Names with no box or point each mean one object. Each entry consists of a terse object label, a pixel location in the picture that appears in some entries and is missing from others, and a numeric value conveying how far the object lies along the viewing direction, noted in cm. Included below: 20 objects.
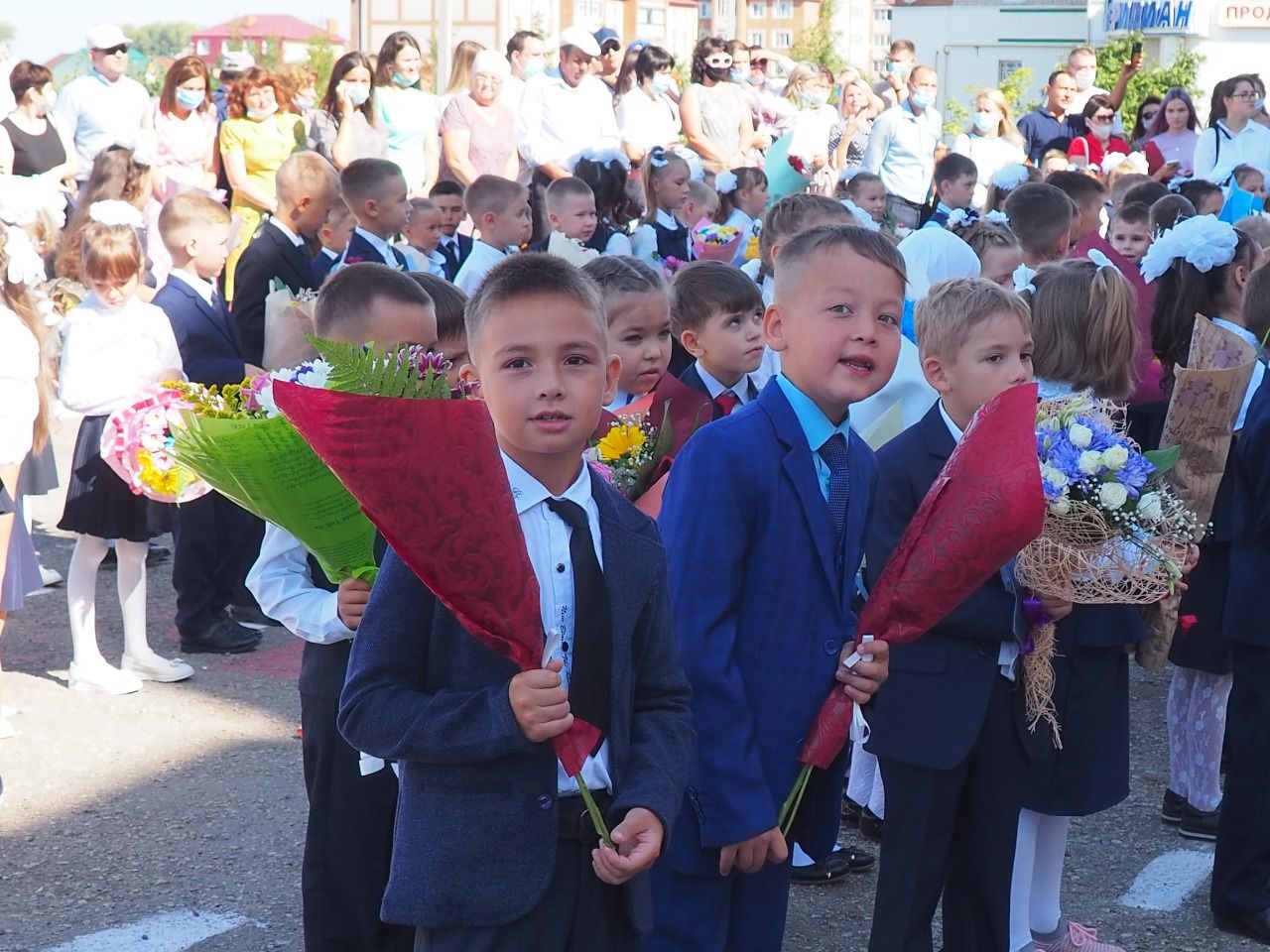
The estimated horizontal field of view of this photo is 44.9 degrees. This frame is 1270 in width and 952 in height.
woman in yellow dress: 1107
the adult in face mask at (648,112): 1285
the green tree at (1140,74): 2522
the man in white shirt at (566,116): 1194
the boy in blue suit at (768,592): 301
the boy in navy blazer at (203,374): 675
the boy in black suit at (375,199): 809
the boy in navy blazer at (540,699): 242
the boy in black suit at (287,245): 751
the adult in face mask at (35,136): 1180
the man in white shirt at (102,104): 1259
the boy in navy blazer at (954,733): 355
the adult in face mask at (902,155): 1298
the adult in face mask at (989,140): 1473
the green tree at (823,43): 5831
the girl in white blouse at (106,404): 625
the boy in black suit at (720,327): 496
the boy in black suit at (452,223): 944
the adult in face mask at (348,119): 1145
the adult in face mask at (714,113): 1299
